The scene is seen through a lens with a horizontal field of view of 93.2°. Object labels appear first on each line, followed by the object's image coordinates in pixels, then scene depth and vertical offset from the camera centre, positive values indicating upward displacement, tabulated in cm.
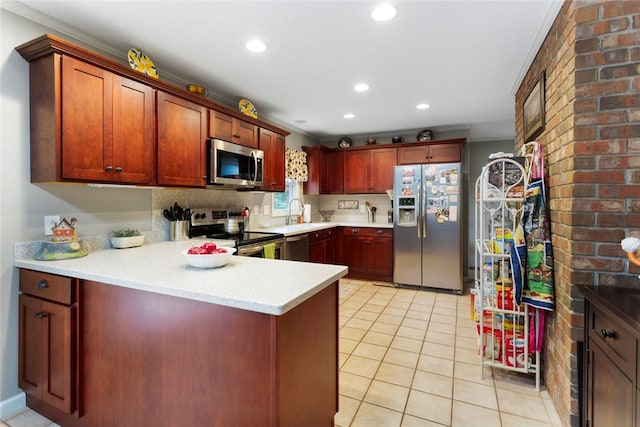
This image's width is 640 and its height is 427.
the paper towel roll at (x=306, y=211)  522 +0
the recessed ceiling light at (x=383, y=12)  184 +125
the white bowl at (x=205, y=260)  159 -26
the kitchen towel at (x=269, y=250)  304 -40
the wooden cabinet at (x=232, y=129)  286 +84
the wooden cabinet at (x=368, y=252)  484 -67
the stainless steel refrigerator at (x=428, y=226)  426 -21
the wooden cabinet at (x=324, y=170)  526 +72
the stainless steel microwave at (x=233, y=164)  280 +47
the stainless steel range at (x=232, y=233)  284 -24
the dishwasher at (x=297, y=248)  362 -46
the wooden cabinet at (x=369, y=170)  503 +71
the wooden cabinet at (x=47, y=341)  163 -74
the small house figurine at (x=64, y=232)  189 -13
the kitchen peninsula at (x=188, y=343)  117 -59
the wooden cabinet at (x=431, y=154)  449 +89
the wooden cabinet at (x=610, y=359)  106 -60
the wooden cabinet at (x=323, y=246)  431 -53
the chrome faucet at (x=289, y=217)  490 -10
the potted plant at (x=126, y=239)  229 -21
